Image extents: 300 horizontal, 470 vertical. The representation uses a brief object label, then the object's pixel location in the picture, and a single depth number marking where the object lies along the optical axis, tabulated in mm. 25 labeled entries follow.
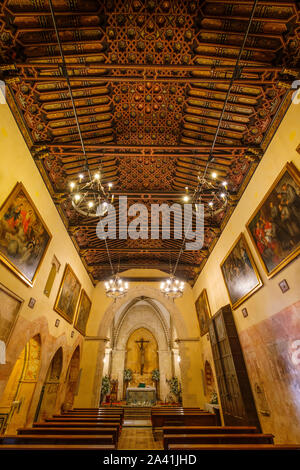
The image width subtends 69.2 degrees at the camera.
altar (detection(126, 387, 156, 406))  15055
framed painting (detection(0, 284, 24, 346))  4446
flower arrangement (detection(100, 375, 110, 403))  13834
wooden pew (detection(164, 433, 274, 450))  3377
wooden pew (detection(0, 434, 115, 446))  3361
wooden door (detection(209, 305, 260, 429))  5671
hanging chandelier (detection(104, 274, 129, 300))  9136
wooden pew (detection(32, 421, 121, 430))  4712
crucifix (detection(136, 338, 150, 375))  18484
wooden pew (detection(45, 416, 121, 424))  5367
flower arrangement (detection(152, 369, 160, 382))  17438
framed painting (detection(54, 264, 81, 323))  7613
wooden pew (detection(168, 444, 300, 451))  2410
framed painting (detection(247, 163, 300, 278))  4074
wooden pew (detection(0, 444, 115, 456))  2430
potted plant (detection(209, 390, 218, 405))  8730
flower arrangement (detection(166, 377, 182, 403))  15188
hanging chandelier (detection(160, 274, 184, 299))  9219
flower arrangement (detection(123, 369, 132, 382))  17356
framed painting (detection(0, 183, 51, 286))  4449
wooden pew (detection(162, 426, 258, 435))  4023
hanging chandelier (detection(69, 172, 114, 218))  4566
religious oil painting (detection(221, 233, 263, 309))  5683
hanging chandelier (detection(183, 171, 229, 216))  4539
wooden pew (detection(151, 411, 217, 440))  6727
